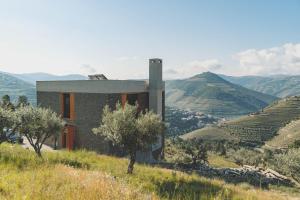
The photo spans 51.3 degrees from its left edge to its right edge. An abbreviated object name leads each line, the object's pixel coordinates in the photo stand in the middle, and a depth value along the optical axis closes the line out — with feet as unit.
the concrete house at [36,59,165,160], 118.62
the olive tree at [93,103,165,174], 71.87
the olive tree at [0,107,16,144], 67.29
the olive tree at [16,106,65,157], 73.48
